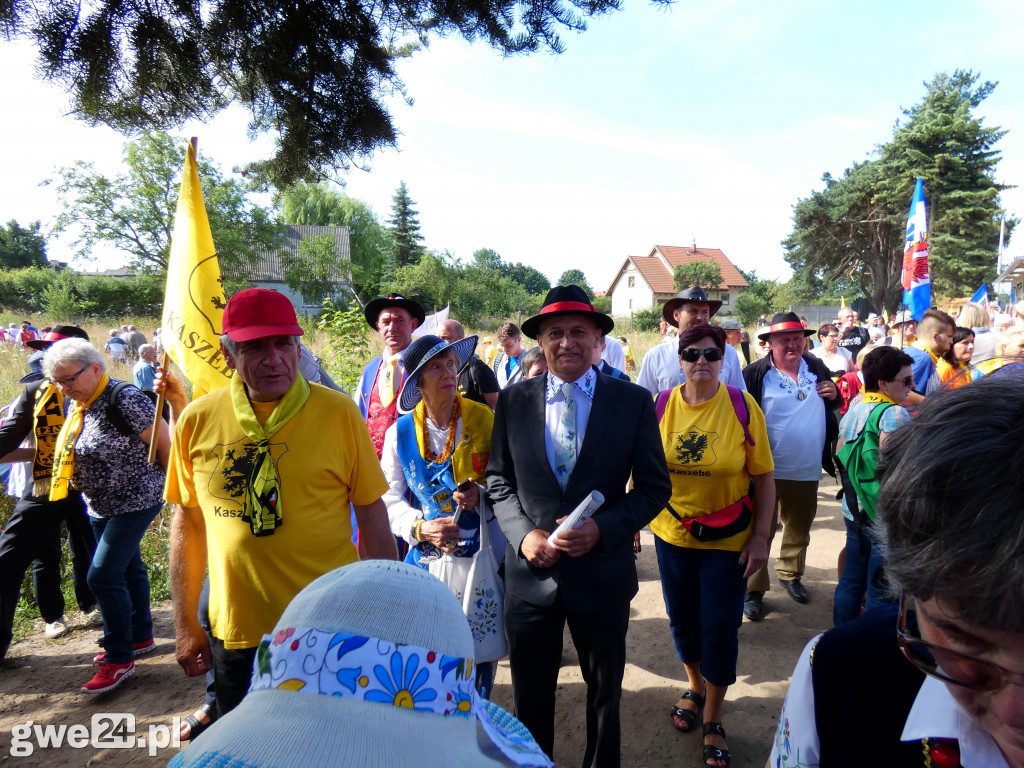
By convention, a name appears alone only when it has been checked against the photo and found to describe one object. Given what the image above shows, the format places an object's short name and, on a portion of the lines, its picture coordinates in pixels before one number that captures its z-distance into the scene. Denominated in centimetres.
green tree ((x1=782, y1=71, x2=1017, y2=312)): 2908
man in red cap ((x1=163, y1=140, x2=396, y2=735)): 212
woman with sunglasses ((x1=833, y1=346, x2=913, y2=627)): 318
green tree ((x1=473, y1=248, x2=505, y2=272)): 7358
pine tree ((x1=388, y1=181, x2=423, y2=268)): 5147
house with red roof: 5616
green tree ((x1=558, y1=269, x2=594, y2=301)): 8444
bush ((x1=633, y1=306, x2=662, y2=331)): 3978
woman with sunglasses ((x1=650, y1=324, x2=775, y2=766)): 283
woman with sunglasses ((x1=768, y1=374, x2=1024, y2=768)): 66
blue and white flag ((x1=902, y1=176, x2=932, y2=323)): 644
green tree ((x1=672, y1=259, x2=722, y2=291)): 4497
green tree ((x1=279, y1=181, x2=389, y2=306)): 4869
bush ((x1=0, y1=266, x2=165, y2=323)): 2905
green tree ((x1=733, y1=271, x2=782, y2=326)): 4684
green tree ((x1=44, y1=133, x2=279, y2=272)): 2034
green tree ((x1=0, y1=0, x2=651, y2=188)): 258
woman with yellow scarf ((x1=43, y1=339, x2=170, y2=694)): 347
